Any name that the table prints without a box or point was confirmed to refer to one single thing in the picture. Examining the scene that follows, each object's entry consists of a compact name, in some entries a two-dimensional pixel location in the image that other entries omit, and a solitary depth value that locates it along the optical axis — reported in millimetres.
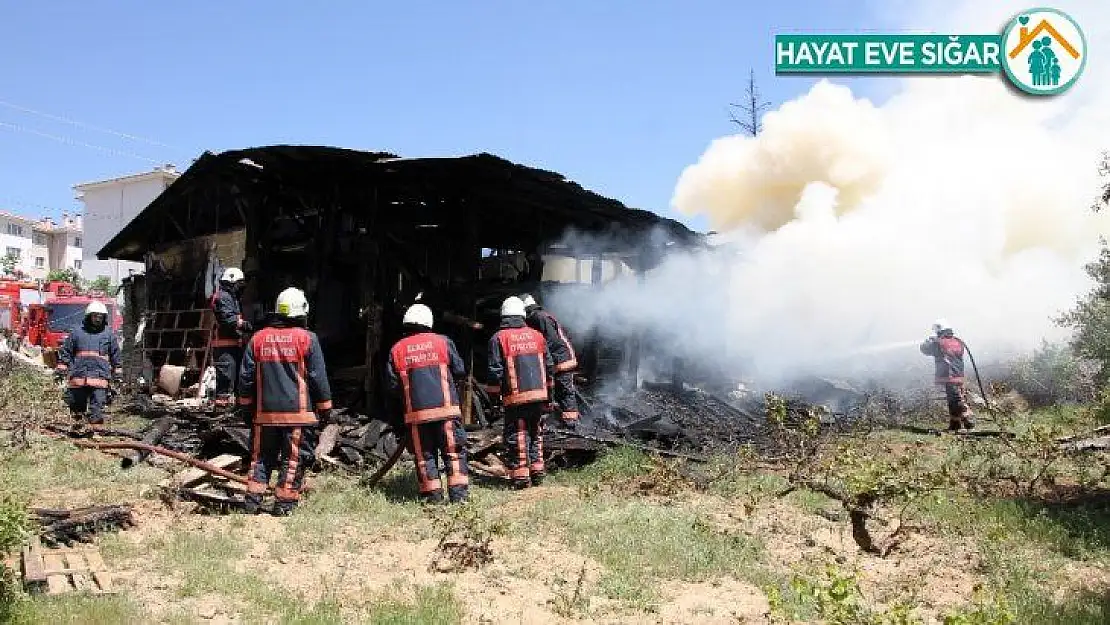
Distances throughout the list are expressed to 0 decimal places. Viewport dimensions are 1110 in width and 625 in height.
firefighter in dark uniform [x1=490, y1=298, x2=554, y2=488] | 7723
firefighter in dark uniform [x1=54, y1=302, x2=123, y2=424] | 10023
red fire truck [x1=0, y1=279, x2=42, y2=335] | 26656
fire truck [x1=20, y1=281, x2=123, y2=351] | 23266
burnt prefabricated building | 10422
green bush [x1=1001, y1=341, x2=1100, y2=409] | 15680
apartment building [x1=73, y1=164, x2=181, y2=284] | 55562
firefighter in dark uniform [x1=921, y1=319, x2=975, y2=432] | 12375
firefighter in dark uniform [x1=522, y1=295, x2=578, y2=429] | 8961
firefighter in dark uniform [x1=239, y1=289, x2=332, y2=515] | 6492
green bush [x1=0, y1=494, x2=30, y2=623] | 3635
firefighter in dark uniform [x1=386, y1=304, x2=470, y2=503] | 6809
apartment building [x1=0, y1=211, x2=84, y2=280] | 65500
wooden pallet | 4250
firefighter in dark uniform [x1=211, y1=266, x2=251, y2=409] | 9961
